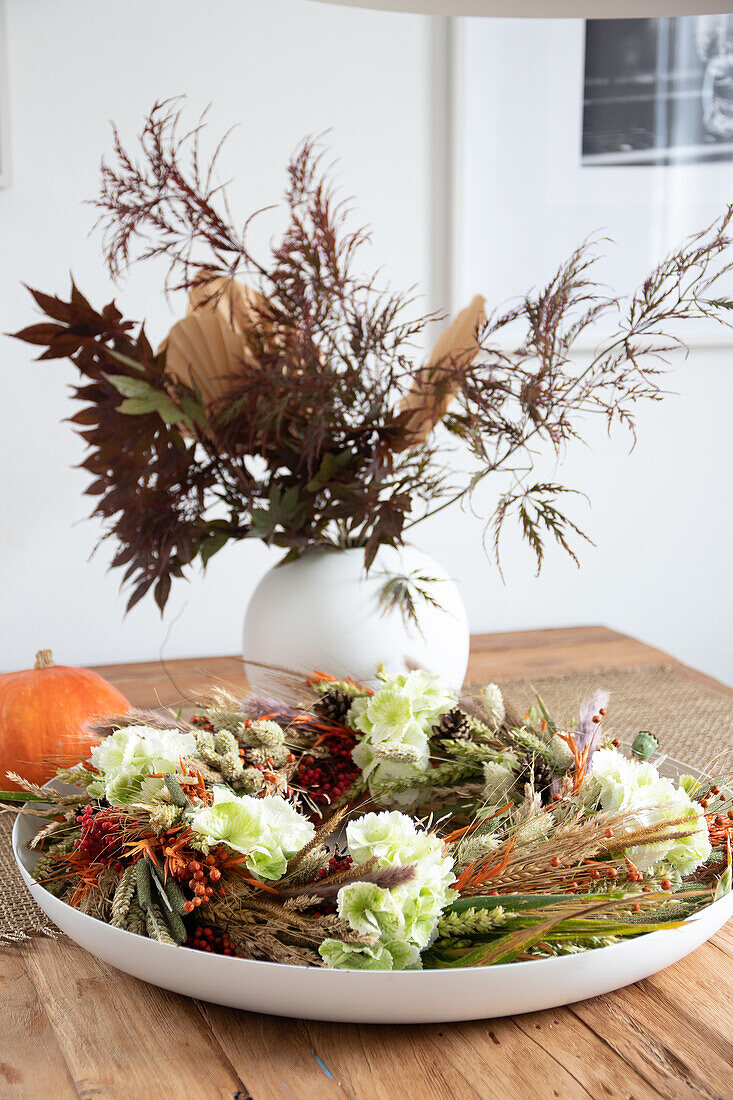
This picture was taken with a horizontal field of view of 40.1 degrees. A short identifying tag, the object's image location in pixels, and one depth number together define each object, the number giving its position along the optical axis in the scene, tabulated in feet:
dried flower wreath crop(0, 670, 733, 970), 1.75
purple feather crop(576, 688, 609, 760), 2.29
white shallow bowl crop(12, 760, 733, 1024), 1.66
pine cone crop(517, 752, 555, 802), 2.25
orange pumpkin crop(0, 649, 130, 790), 2.89
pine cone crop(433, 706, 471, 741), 2.45
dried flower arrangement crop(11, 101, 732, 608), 2.90
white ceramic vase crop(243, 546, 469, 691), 3.13
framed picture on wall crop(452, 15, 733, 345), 5.61
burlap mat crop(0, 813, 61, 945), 2.20
